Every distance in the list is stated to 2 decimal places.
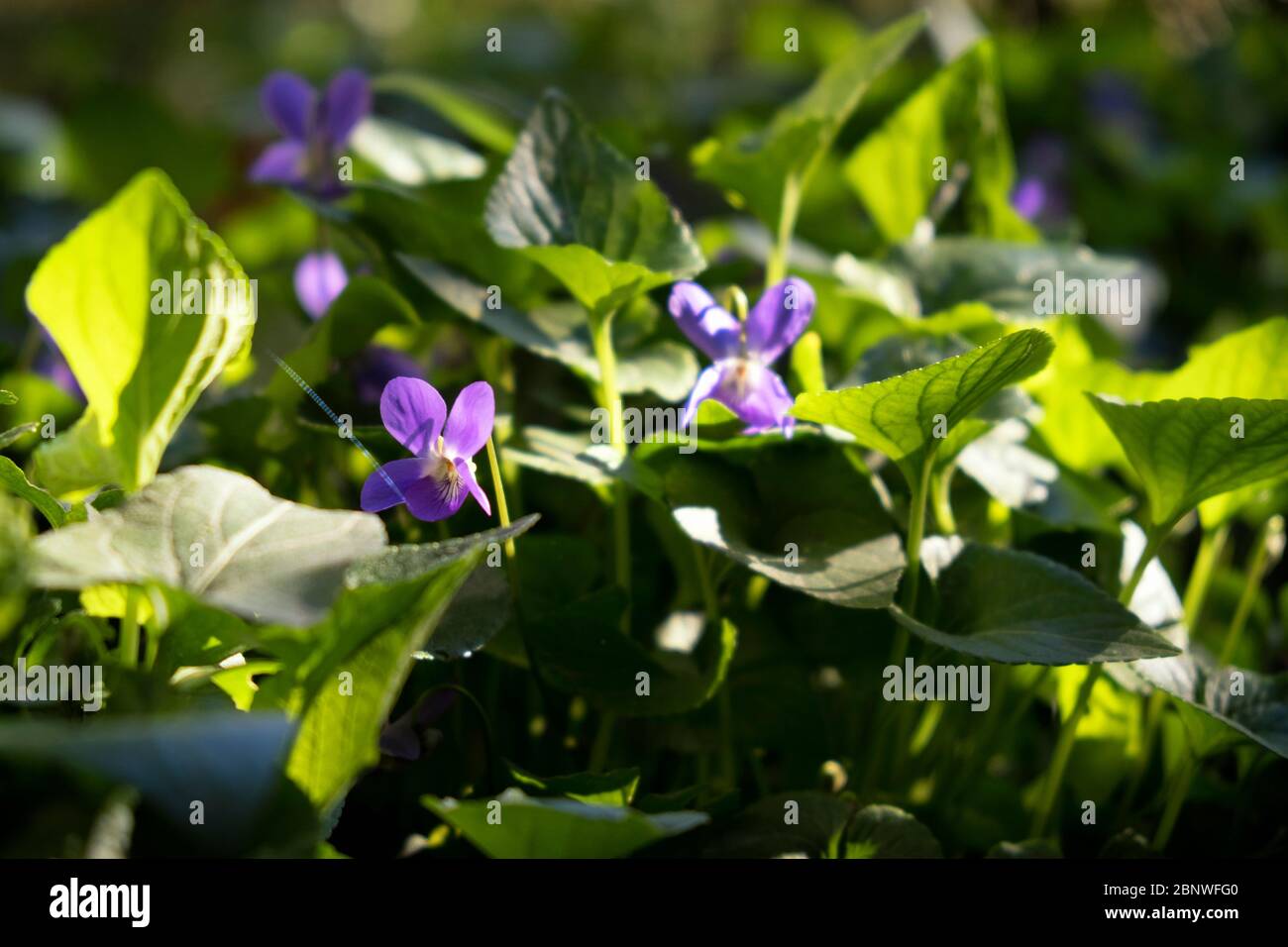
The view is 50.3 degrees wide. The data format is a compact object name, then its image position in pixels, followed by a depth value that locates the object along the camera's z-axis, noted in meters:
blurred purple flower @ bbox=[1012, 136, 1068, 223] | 0.51
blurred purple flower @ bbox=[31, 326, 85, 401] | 0.31
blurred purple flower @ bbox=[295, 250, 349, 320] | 0.29
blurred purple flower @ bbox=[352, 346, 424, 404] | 0.27
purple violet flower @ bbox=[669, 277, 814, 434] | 0.22
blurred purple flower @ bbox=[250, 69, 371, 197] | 0.30
